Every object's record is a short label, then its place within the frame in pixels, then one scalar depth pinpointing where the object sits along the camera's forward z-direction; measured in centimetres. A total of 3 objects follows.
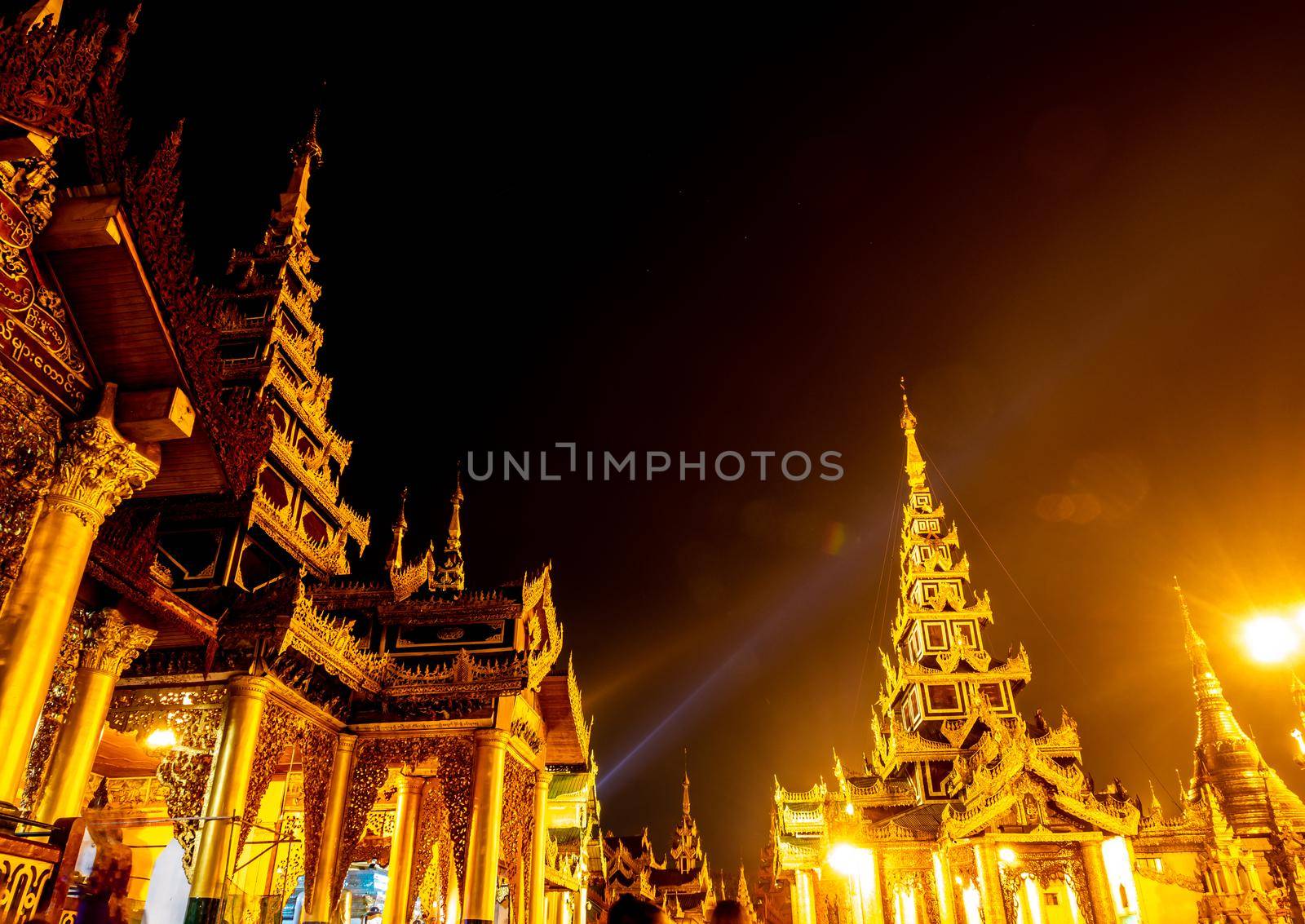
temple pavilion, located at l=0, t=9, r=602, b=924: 578
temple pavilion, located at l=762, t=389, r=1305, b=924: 2152
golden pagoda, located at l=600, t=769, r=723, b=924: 4278
